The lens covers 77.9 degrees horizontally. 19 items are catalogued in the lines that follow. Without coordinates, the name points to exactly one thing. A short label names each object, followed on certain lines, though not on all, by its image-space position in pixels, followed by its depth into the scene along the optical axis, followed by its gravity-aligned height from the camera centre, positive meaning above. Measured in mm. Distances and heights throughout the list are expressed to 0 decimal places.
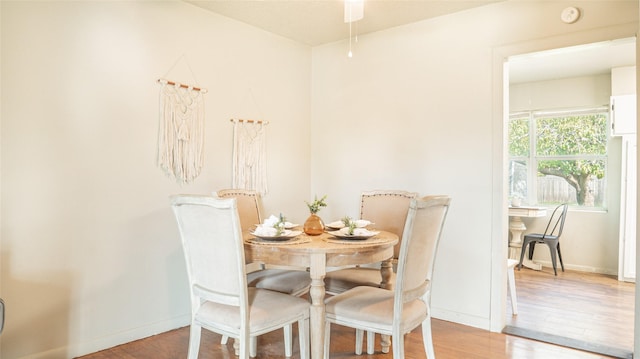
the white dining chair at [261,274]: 2516 -689
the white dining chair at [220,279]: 1849 -519
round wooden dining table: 2000 -423
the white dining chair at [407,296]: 1921 -666
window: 4992 +250
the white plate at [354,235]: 2219 -341
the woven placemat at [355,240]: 2150 -367
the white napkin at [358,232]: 2244 -329
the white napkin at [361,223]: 2454 -307
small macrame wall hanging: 3404 +165
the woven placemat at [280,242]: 2102 -367
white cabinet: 4457 +698
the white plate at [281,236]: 2150 -343
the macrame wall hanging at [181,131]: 2891 +318
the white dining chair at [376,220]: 2668 -352
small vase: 2424 -320
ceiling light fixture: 2412 +1014
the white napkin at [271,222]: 2283 -280
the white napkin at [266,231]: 2153 -316
